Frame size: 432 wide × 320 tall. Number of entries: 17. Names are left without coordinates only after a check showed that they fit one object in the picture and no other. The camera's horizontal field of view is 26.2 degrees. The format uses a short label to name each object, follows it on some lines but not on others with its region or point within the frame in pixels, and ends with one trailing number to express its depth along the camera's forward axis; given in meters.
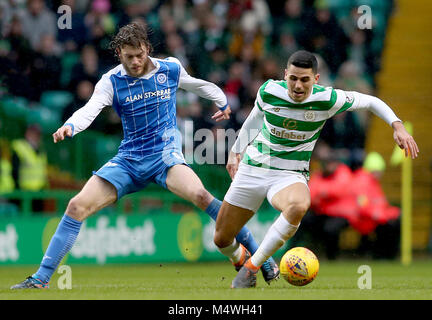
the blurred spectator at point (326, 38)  16.36
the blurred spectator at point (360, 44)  16.92
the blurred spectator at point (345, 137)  15.48
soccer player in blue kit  7.94
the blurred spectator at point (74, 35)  14.25
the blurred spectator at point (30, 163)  12.45
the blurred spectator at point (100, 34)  14.34
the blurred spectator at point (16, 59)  13.33
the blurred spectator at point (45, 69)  13.59
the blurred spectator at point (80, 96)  13.16
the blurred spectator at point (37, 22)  13.99
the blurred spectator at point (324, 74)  15.81
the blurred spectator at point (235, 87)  15.27
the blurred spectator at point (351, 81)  16.08
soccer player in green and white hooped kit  7.66
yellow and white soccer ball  7.74
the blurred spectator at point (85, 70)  13.56
